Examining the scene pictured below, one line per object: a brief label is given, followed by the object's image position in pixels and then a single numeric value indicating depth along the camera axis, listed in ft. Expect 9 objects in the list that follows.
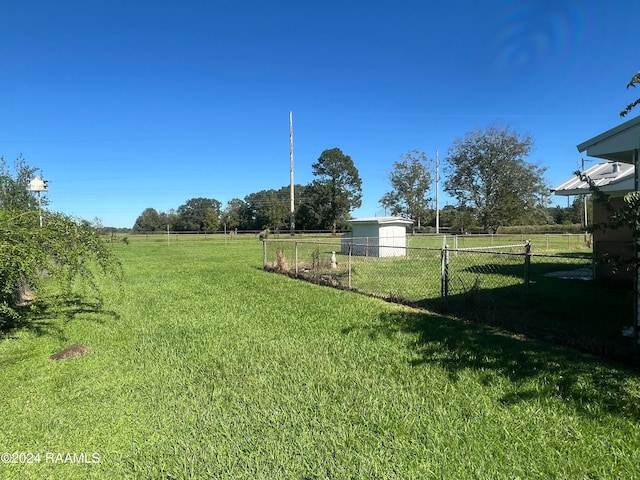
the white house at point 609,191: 29.94
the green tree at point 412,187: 182.91
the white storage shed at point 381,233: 64.96
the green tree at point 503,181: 135.13
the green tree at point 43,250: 14.56
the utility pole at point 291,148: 166.83
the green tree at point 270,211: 242.58
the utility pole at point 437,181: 154.32
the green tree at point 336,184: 225.97
